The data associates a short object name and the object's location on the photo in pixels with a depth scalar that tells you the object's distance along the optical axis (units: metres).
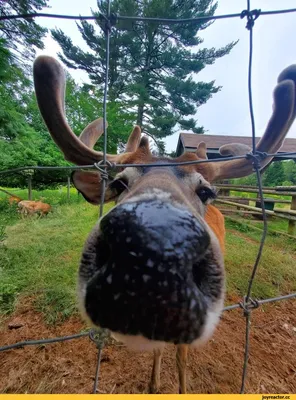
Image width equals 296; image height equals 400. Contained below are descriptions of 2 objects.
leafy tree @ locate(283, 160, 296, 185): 28.76
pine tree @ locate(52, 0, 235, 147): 13.37
